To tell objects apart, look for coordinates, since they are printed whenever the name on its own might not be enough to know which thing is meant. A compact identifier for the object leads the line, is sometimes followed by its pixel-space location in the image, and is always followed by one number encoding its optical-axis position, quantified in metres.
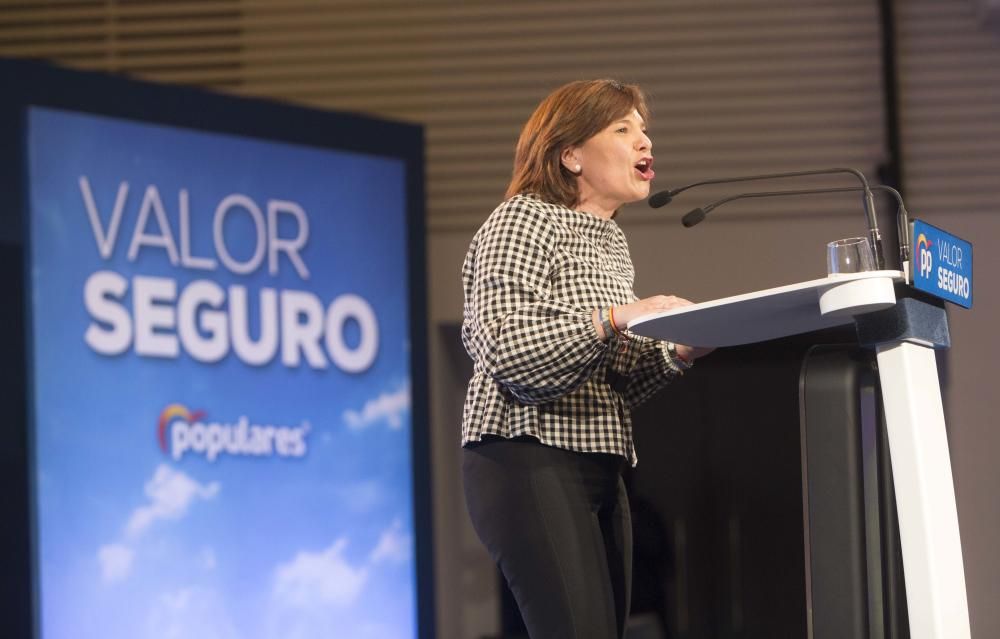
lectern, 7.60
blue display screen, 10.01
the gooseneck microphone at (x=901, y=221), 7.68
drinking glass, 7.75
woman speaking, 7.85
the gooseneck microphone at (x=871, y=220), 7.78
